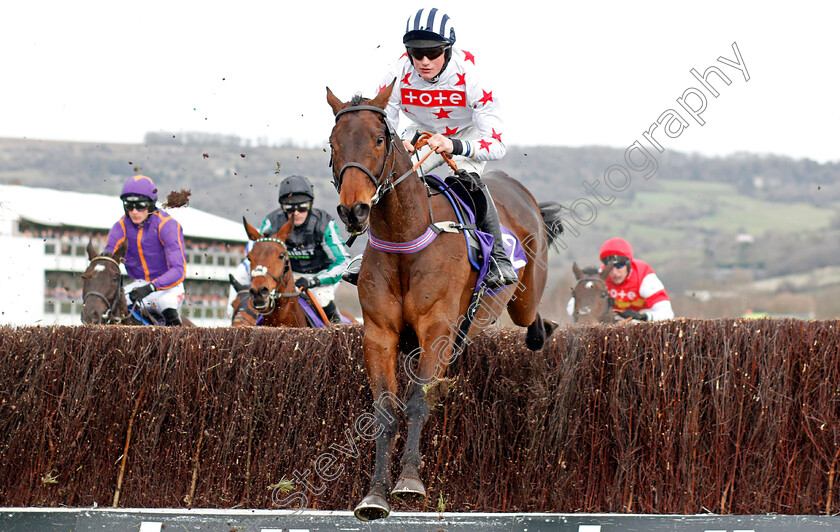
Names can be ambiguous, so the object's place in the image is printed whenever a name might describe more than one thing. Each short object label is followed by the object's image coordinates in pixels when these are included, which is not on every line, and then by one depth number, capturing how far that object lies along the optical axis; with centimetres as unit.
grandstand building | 7700
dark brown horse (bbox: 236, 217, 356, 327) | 1617
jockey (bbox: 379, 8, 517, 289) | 1071
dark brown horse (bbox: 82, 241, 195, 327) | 1691
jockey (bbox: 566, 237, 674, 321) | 2291
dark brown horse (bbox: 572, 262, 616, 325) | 2219
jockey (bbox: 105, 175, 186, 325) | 1792
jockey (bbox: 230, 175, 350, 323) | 1897
